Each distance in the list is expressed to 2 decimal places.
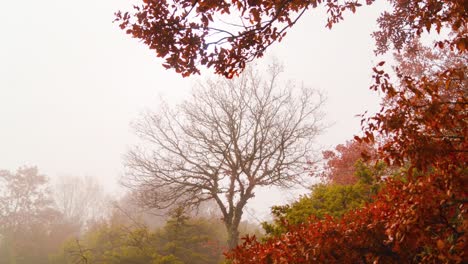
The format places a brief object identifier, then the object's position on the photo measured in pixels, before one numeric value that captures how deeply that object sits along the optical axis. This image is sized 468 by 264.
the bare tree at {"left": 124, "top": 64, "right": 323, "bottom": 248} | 11.96
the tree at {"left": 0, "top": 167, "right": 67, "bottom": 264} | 23.12
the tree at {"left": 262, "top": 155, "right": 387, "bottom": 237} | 5.82
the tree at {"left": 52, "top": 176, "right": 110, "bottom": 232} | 44.83
